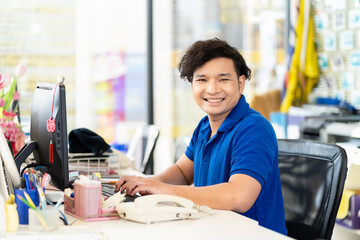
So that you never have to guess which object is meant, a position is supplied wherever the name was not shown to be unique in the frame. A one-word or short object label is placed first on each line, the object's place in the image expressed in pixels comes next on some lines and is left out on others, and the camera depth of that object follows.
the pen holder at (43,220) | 1.51
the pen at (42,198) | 1.54
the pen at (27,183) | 1.65
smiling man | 1.80
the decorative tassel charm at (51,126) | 1.79
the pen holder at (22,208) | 1.59
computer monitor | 1.77
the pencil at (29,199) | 1.55
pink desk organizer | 1.66
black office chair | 1.91
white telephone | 1.60
